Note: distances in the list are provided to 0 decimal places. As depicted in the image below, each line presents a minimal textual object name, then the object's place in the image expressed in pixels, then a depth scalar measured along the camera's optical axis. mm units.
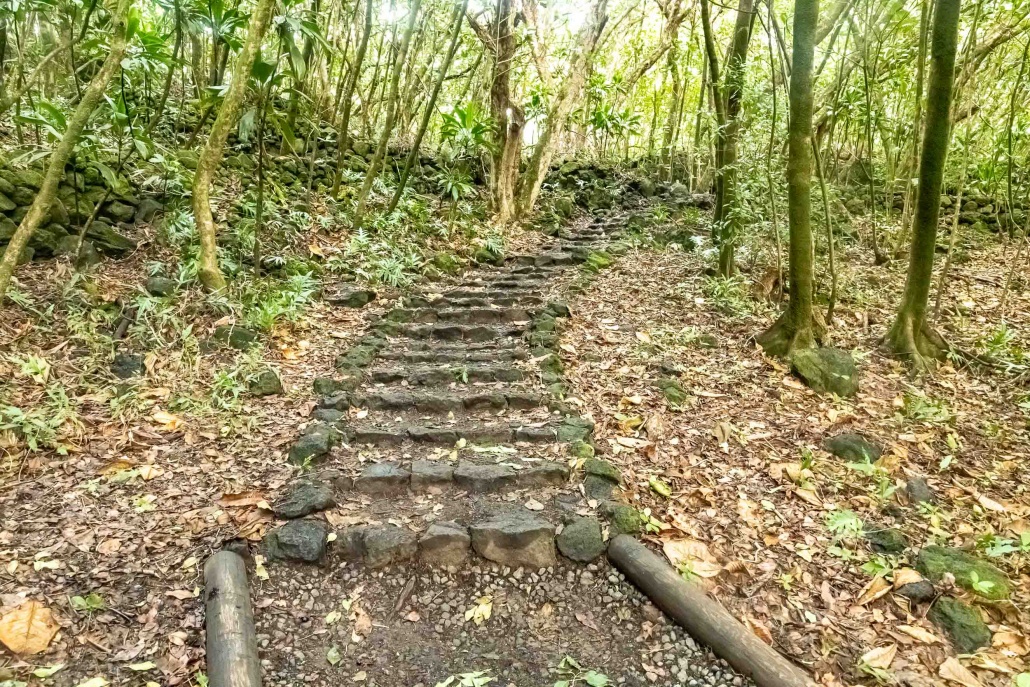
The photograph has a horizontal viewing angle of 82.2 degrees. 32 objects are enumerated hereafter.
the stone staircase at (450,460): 3303
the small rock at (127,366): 4539
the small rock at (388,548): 3268
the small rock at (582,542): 3264
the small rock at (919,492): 3699
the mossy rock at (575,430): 4191
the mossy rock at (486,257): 8672
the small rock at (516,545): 3281
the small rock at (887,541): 3275
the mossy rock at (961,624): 2717
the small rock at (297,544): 3221
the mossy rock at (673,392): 4734
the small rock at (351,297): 6633
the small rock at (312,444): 3957
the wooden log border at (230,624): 2455
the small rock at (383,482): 3797
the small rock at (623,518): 3351
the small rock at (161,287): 5309
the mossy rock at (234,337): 5105
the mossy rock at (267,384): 4711
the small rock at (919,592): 2955
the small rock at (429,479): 3836
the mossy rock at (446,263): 7996
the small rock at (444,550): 3293
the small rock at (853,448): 4105
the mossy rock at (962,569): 2920
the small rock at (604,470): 3717
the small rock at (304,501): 3451
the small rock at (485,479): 3783
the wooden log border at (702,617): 2516
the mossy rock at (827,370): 4988
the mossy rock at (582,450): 3953
